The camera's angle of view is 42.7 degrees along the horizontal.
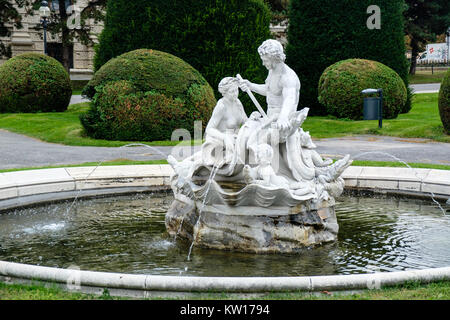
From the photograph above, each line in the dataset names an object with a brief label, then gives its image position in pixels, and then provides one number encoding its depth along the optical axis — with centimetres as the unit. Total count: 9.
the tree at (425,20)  4009
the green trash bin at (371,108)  1936
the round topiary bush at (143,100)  1688
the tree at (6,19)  3375
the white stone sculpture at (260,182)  654
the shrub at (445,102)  1767
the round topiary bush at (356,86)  2102
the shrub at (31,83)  2273
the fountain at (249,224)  610
